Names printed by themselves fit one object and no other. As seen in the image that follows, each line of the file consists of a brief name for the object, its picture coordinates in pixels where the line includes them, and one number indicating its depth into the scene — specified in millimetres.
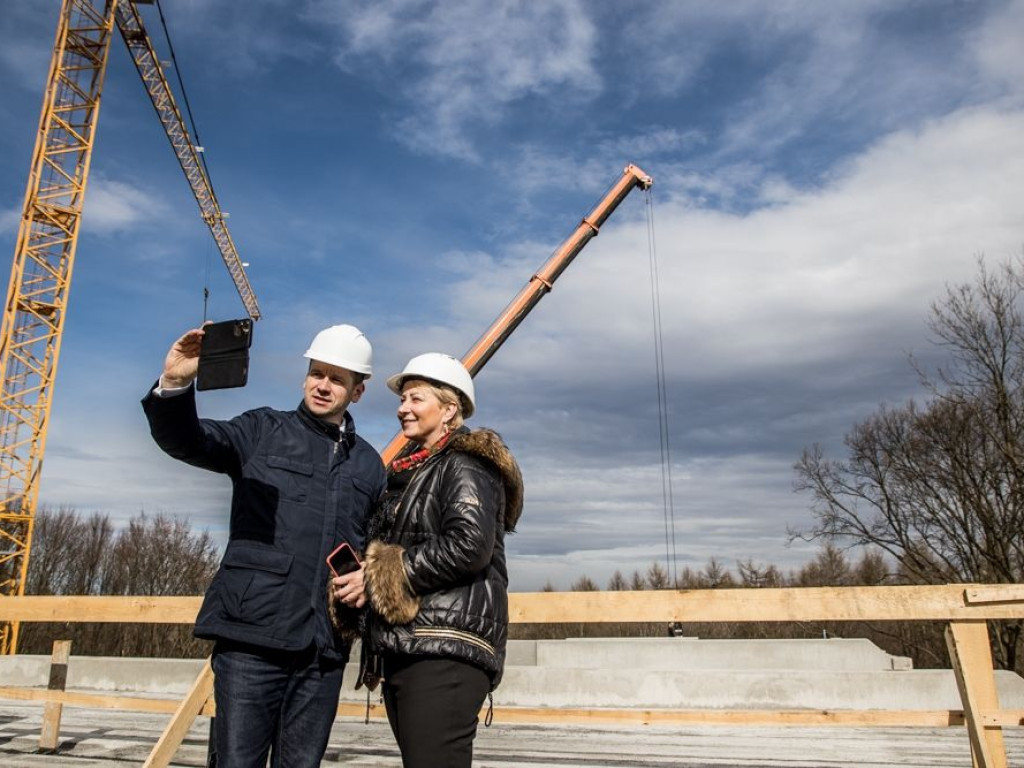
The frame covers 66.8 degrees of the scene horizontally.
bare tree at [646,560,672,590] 49578
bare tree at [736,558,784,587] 35094
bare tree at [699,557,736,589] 38750
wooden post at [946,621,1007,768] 3152
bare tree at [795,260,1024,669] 21312
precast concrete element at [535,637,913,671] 12906
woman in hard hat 2158
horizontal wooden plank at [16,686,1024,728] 3404
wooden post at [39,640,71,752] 4945
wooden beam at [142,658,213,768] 3494
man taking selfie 2320
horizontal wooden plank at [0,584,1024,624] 3332
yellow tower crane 26125
